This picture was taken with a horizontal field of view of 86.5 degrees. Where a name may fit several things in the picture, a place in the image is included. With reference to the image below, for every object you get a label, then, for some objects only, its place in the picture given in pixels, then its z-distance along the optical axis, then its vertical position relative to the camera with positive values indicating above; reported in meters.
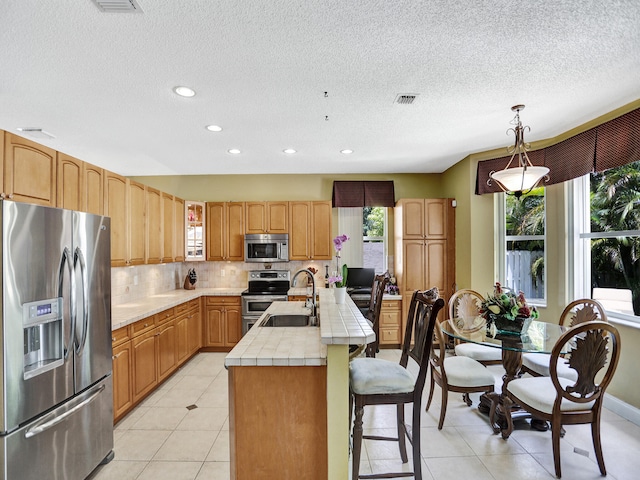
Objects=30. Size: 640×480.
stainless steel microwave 5.09 +0.00
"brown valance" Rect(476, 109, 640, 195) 2.73 +0.88
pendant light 2.66 +0.55
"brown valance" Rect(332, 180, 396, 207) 5.38 +0.82
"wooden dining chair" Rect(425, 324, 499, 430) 2.68 -1.04
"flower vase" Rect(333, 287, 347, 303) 2.70 -0.38
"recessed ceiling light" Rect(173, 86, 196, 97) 2.48 +1.16
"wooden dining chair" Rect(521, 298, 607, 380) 2.78 -1.00
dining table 2.51 -0.73
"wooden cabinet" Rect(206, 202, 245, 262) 5.20 +0.25
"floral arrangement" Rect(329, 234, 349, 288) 2.63 -0.25
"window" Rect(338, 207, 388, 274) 5.49 +0.18
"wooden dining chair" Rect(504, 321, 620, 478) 2.09 -0.94
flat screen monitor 5.25 -0.49
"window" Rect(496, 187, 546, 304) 3.93 +0.01
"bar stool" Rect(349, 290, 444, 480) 1.98 -0.84
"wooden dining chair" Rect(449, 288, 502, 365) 3.18 -0.78
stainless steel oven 4.82 -0.65
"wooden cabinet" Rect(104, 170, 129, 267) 3.19 +0.34
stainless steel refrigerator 1.72 -0.55
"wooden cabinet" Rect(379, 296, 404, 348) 4.95 -1.12
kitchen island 1.78 -0.89
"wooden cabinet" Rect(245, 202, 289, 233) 5.18 +0.47
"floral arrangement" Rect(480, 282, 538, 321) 2.67 -0.49
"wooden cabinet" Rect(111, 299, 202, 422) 2.88 -1.06
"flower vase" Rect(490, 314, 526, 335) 2.71 -0.63
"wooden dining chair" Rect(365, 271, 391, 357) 3.12 -0.58
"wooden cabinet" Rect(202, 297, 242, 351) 4.89 -1.08
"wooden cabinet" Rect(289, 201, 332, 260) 5.18 +0.28
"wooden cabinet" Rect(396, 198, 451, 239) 4.92 +0.39
